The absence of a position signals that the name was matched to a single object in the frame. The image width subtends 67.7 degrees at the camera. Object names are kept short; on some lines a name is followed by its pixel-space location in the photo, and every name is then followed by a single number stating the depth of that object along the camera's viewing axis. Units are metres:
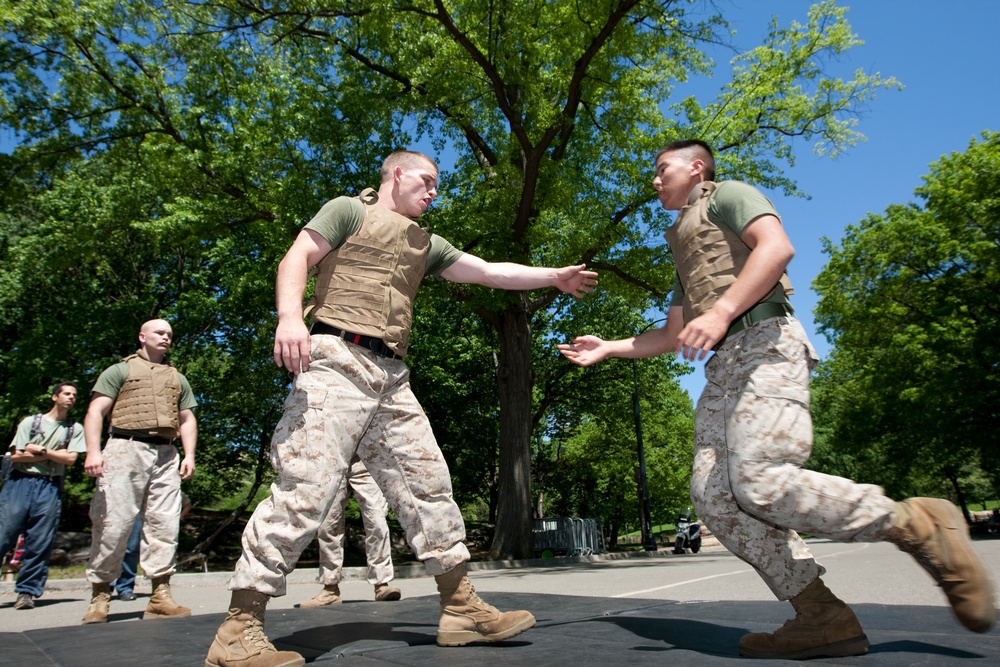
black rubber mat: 2.59
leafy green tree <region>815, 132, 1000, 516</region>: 23.05
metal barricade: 20.06
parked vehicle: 28.56
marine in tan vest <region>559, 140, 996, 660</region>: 2.45
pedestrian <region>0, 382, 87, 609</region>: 6.57
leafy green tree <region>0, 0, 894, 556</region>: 13.46
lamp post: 22.94
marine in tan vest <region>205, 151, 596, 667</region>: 2.73
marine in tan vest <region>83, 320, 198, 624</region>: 5.07
